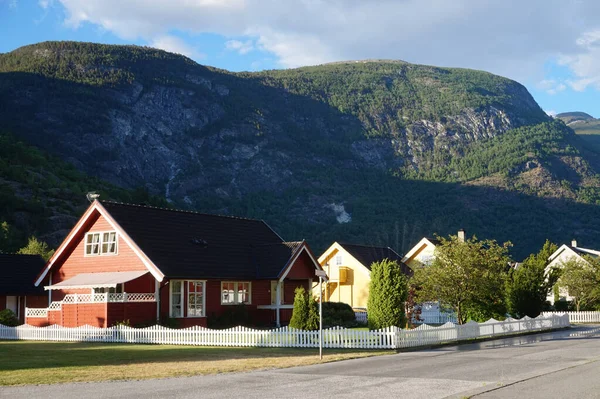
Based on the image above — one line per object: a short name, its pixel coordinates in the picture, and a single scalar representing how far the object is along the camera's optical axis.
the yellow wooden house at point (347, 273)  60.47
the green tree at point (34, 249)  62.42
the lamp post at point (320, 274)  25.21
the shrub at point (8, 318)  40.38
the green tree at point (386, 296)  31.31
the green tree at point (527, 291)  47.75
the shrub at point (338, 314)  42.95
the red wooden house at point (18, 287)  47.00
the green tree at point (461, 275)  37.78
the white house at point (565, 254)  73.48
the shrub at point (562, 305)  62.72
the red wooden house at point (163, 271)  36.88
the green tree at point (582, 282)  57.69
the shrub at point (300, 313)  31.36
